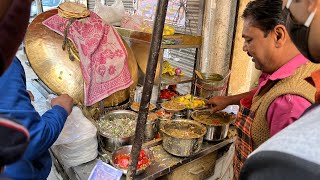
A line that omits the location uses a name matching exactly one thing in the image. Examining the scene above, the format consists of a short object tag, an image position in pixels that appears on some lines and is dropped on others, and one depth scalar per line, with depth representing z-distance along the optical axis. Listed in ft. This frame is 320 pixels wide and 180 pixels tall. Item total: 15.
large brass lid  7.52
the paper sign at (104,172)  5.84
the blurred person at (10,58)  1.46
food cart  6.78
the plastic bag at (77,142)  6.29
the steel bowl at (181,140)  6.77
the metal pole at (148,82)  3.82
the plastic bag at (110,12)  11.89
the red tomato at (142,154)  6.65
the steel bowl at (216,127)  7.83
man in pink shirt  3.73
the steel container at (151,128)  7.73
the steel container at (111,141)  7.02
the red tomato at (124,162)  6.16
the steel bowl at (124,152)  6.37
